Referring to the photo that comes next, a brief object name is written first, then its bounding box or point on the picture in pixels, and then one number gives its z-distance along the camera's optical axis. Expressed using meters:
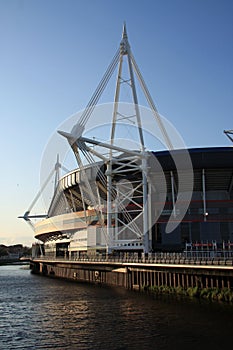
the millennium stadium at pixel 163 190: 61.28
